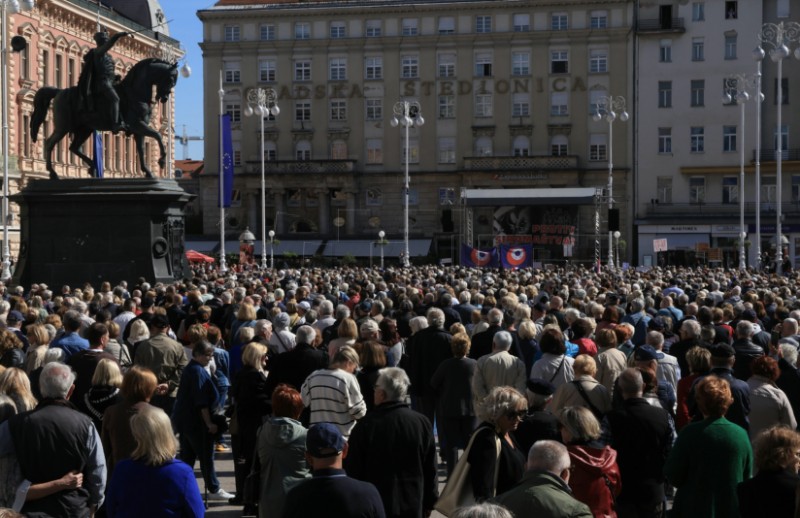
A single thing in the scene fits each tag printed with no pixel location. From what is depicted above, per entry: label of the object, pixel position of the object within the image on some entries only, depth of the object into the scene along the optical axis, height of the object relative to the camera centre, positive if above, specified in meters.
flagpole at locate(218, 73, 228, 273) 45.62 +1.70
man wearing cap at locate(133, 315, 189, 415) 11.84 -1.27
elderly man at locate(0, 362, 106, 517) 7.44 -1.38
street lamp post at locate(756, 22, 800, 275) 42.56 +6.19
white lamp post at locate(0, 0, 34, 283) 32.66 +4.11
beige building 77.75 +8.46
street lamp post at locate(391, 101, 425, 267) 53.69 +6.15
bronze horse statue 31.39 +3.31
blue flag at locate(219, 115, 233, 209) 46.03 +2.75
